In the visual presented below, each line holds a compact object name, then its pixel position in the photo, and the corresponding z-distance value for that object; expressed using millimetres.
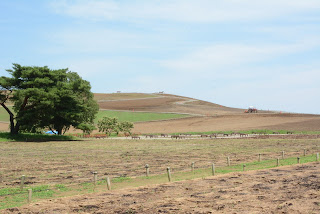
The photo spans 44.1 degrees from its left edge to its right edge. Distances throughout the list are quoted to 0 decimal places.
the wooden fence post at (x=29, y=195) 20109
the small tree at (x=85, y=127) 75750
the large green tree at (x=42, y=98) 70688
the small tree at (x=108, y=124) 96188
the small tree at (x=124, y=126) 96875
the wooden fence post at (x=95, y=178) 24609
